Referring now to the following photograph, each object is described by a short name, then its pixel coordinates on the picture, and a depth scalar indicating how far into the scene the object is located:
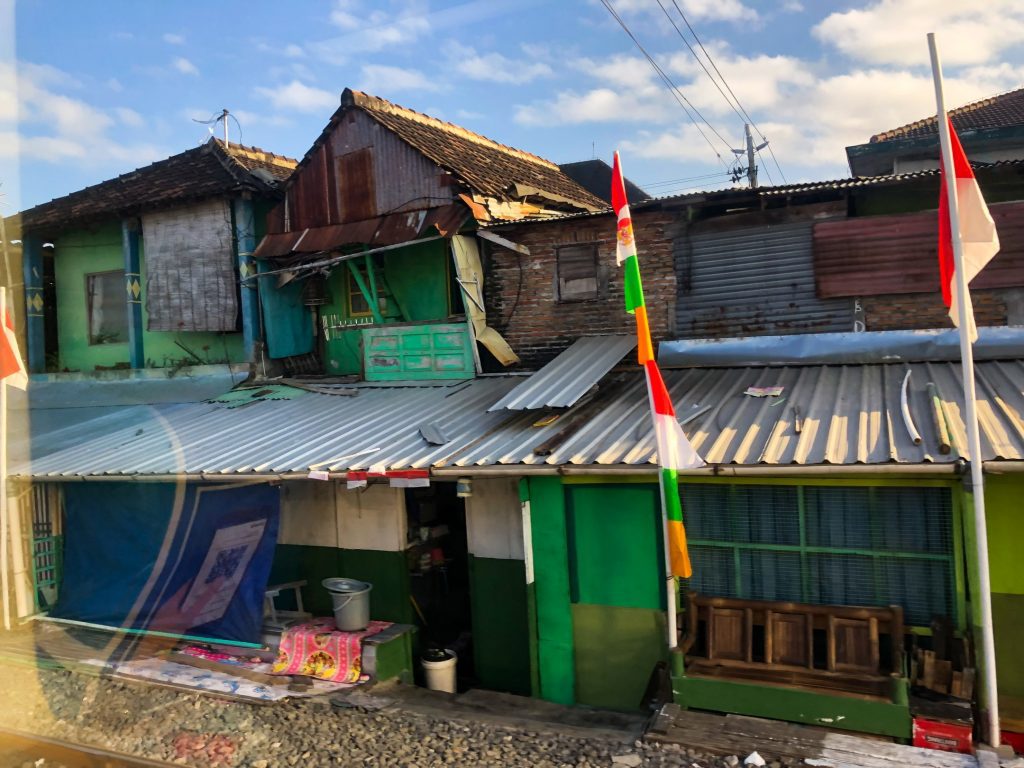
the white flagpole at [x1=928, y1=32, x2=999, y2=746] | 6.03
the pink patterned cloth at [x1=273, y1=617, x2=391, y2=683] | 9.14
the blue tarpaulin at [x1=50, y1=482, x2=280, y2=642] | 9.81
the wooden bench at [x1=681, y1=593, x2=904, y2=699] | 6.86
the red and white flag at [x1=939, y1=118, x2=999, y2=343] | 6.23
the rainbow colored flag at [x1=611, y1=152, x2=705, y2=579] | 6.91
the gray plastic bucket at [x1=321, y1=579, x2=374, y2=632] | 9.49
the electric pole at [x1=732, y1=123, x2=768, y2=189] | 26.44
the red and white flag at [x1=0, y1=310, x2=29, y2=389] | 10.85
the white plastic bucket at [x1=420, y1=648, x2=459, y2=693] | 9.41
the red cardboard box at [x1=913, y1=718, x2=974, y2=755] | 6.17
